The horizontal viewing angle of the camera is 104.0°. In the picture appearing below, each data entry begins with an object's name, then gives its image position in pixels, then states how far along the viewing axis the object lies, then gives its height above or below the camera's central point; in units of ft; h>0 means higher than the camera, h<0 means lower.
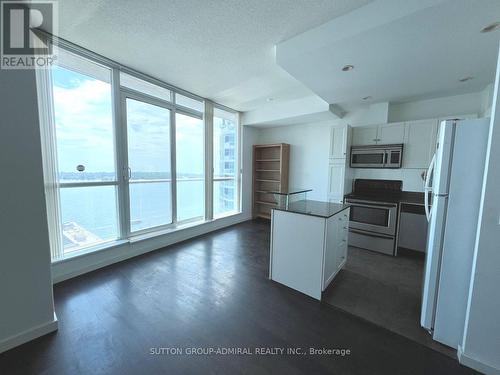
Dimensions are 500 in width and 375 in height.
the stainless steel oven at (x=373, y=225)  10.84 -3.02
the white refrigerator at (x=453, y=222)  4.98 -1.26
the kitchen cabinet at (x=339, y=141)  12.68 +2.05
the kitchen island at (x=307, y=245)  7.04 -2.84
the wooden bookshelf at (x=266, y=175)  17.21 -0.41
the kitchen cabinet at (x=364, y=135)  12.62 +2.47
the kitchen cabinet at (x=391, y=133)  11.72 +2.46
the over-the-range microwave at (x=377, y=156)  11.76 +1.07
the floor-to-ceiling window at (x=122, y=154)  8.25 +0.76
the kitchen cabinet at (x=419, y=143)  10.91 +1.77
